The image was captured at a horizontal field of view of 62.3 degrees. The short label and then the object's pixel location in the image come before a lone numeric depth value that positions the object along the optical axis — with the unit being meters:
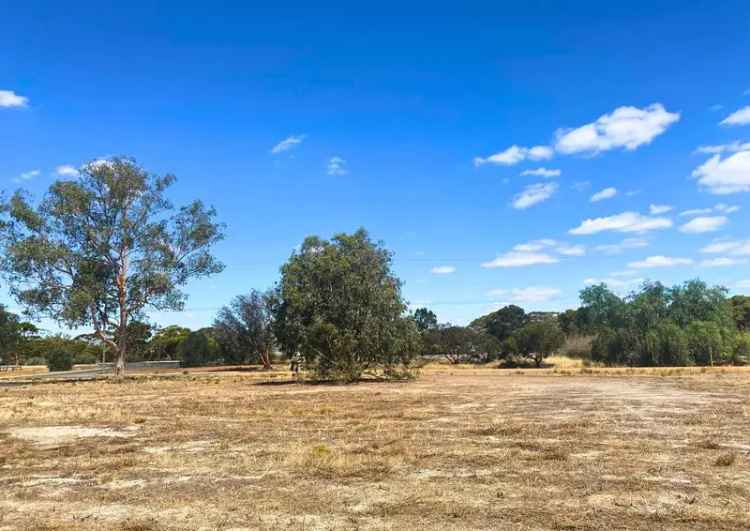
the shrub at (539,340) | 68.88
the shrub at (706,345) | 58.38
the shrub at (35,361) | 106.69
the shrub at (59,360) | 78.19
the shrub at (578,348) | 70.38
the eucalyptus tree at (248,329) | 72.12
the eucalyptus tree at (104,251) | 40.91
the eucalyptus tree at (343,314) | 35.88
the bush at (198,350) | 84.12
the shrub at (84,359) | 108.44
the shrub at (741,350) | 60.38
